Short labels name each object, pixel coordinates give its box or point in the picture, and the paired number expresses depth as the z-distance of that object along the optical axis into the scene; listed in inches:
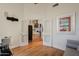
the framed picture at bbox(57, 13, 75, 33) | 99.8
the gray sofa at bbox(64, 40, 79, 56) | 97.1
